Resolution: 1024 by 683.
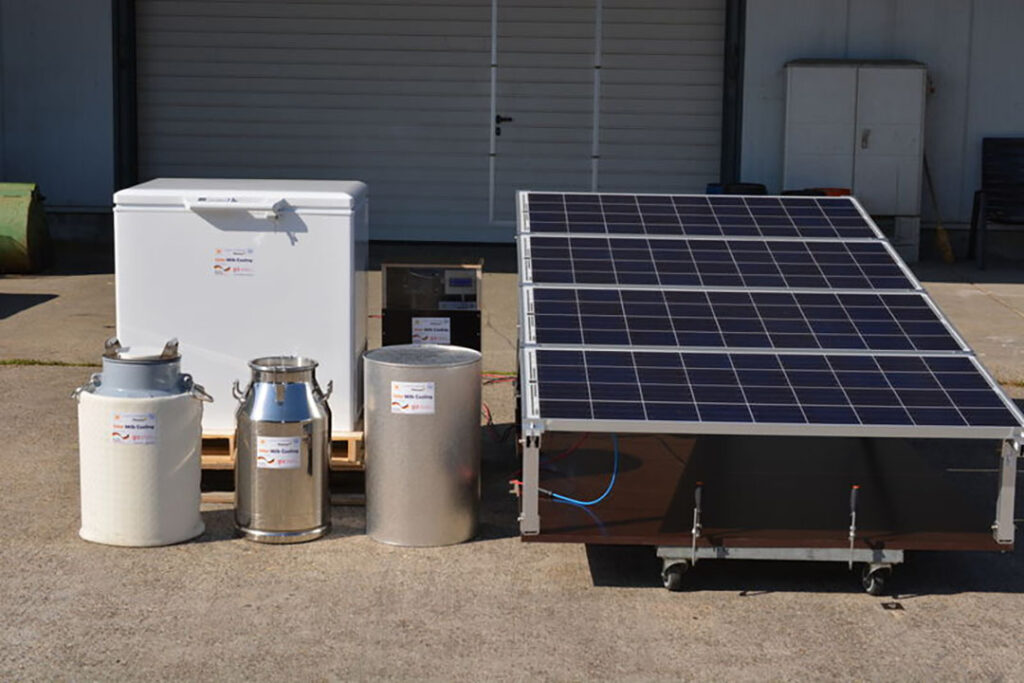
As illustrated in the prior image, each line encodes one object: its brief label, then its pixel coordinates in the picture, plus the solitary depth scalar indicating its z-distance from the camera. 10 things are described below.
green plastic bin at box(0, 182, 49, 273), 14.34
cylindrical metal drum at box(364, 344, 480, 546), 6.56
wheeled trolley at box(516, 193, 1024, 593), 6.11
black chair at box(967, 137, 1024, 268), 16.61
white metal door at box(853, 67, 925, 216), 16.34
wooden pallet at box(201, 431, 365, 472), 7.23
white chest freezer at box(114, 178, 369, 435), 7.16
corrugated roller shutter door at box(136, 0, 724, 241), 17.20
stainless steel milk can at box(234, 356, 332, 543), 6.57
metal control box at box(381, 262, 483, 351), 8.23
